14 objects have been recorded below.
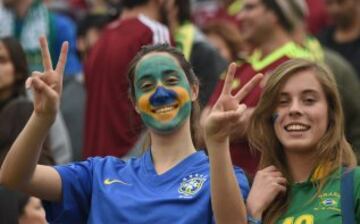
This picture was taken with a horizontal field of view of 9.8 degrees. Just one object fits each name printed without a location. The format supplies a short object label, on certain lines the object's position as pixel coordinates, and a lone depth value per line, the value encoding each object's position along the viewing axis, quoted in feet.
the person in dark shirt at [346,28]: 52.35
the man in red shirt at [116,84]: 43.35
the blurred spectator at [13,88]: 38.84
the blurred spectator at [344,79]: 42.44
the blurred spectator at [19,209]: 34.40
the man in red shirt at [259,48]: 37.18
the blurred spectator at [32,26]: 51.85
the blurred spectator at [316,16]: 60.73
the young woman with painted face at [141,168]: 28.36
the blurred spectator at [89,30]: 58.20
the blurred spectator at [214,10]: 57.28
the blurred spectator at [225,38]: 53.45
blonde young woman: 29.04
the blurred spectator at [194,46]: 45.83
